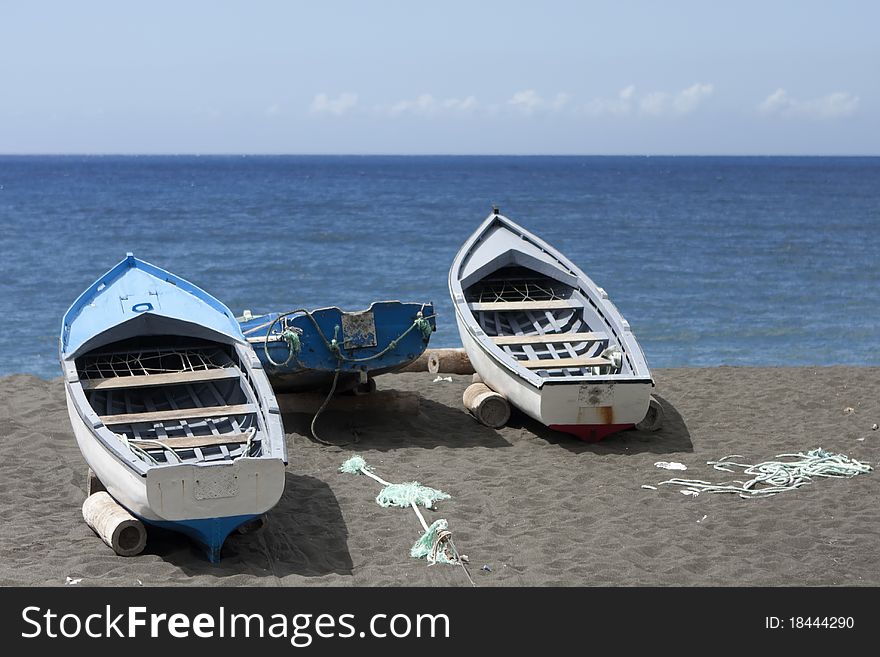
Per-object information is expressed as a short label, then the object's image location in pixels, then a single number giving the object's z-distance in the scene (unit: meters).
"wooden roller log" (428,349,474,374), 13.65
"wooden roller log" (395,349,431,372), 13.78
